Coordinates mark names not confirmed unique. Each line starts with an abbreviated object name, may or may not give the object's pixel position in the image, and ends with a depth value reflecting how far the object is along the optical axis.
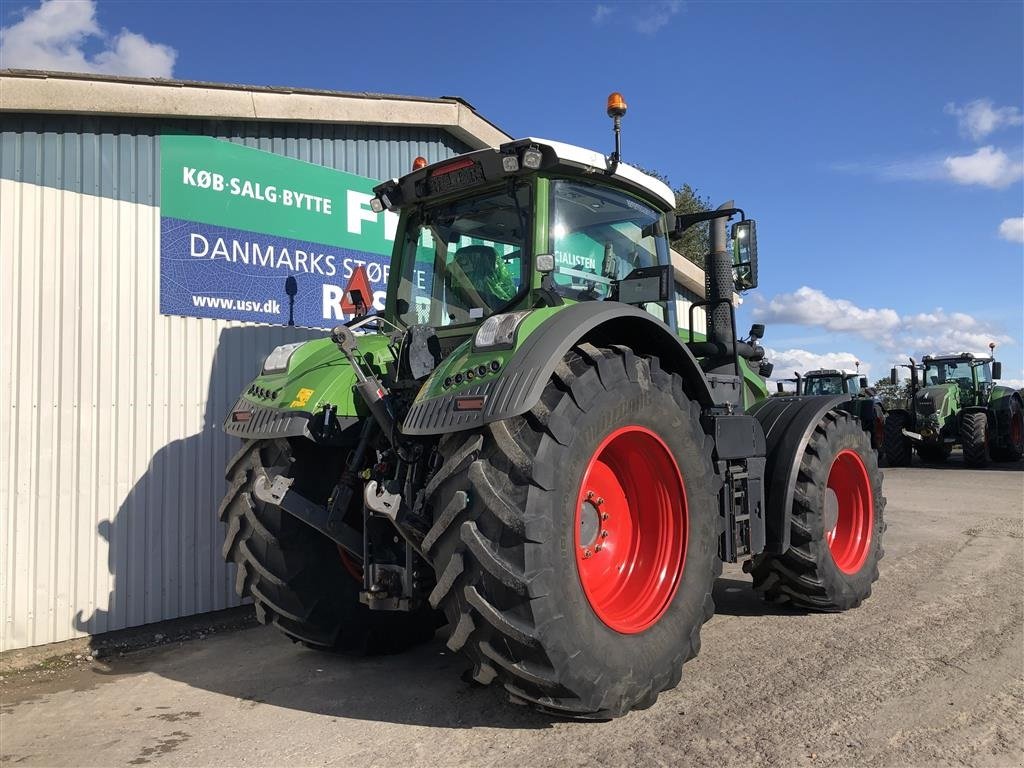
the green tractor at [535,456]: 2.90
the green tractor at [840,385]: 17.89
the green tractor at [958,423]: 16.73
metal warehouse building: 4.82
